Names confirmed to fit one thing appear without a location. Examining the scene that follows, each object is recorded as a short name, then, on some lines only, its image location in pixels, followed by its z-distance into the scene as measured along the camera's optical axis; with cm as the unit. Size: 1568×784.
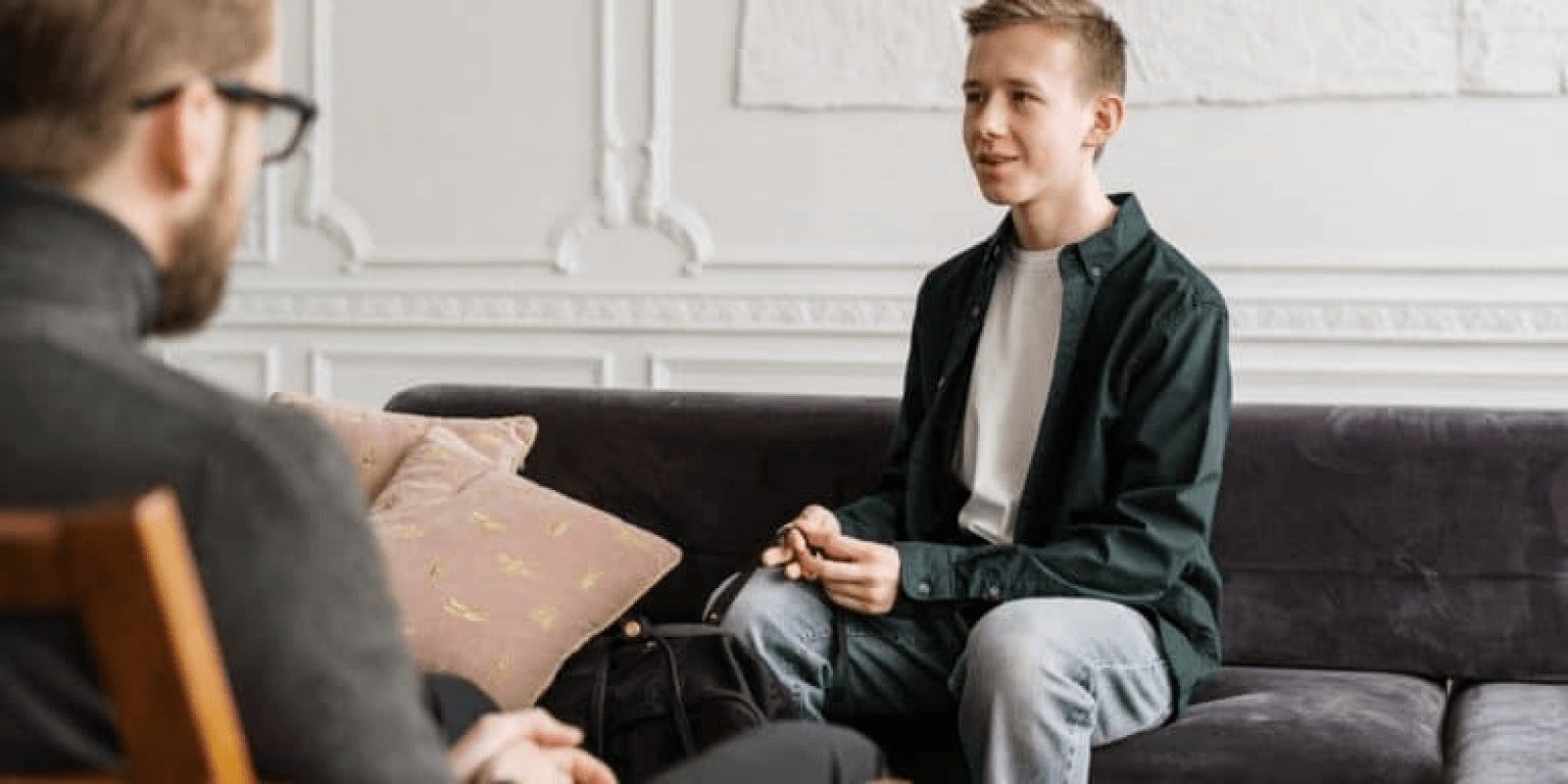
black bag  256
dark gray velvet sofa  280
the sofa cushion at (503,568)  281
